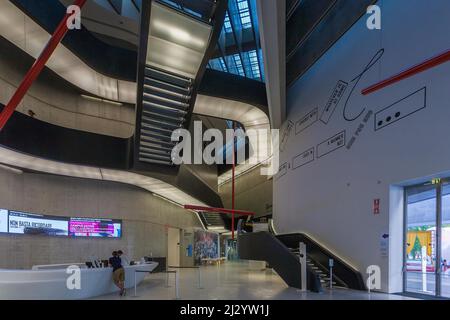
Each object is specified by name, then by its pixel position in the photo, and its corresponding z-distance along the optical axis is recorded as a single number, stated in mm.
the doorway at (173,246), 24728
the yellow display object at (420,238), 8867
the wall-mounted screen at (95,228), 16594
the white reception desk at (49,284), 8086
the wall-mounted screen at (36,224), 13922
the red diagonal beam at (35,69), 8414
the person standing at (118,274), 10445
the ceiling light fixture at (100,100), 17831
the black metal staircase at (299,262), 10547
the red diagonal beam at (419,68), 6110
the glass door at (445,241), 8297
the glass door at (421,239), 8766
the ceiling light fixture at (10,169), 13583
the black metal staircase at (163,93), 10102
